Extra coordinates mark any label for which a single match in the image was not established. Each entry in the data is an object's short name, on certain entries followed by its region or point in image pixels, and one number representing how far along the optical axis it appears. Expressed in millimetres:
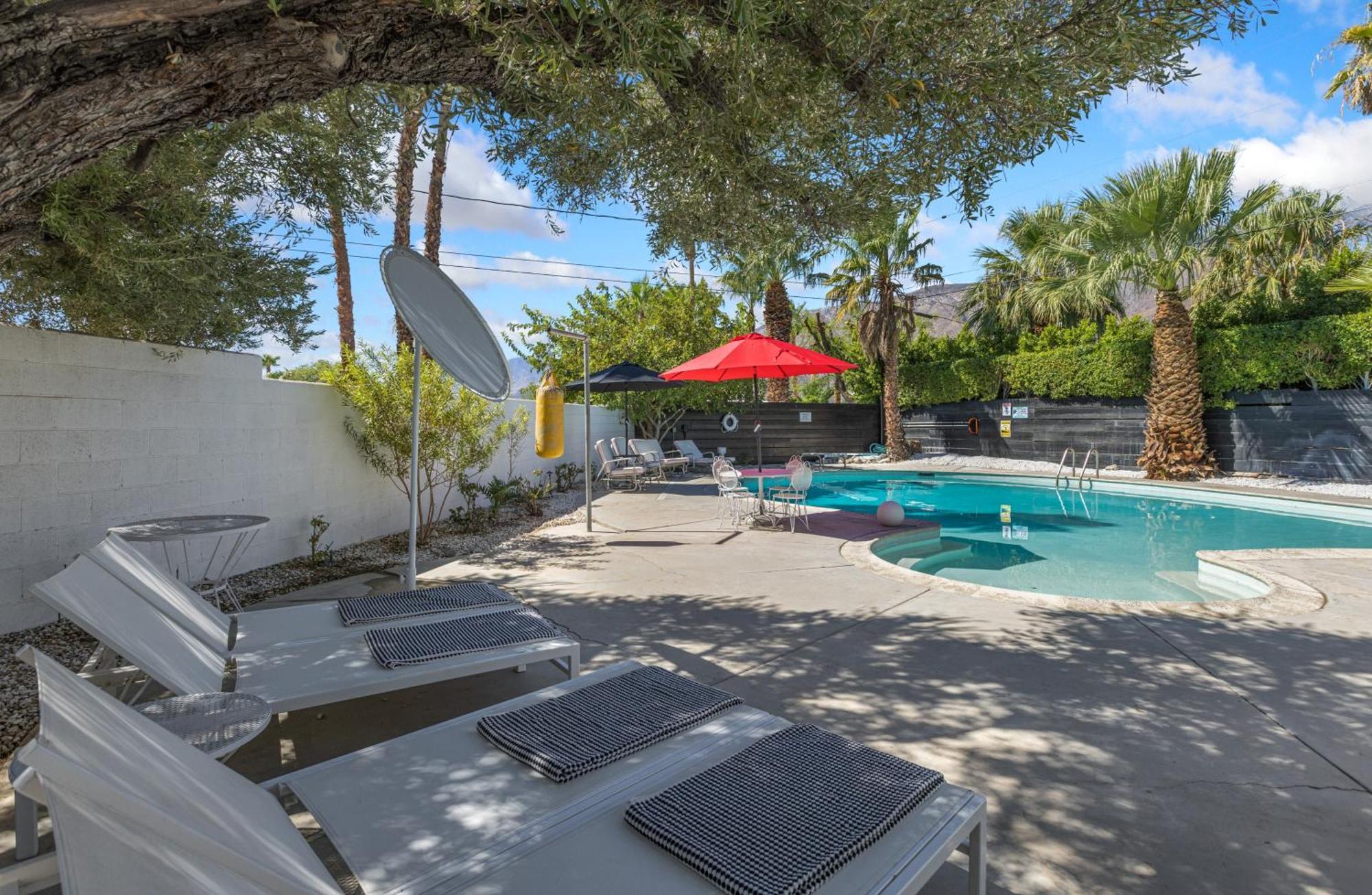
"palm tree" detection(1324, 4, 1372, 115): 11297
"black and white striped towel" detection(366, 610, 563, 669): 3021
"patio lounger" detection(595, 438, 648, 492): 12945
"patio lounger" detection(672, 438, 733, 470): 17594
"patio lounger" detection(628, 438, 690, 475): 14406
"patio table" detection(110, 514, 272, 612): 4082
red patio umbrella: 10156
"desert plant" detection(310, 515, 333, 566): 6402
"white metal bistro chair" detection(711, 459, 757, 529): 8672
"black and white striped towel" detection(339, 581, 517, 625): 3652
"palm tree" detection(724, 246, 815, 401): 18442
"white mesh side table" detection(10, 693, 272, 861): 1903
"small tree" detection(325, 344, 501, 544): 7215
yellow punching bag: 8977
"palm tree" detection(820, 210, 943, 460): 17688
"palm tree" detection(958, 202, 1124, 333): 17297
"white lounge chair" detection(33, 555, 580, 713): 2430
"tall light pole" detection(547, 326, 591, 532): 8016
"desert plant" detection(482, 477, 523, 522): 9164
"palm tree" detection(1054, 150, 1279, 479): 11555
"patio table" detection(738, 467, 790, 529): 8742
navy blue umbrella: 12555
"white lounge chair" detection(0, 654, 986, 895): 1080
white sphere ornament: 8422
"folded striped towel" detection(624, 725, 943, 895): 1586
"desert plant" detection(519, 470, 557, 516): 10109
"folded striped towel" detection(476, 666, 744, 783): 2119
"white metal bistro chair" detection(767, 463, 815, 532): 8281
